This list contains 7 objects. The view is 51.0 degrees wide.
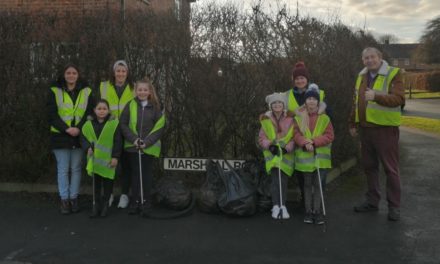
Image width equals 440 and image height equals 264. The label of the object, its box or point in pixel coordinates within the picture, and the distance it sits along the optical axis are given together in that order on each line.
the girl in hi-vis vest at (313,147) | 5.68
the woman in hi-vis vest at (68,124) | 6.05
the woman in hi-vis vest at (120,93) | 6.16
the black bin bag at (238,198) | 5.80
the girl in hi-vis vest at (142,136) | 5.95
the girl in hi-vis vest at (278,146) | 5.76
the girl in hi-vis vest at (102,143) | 5.91
